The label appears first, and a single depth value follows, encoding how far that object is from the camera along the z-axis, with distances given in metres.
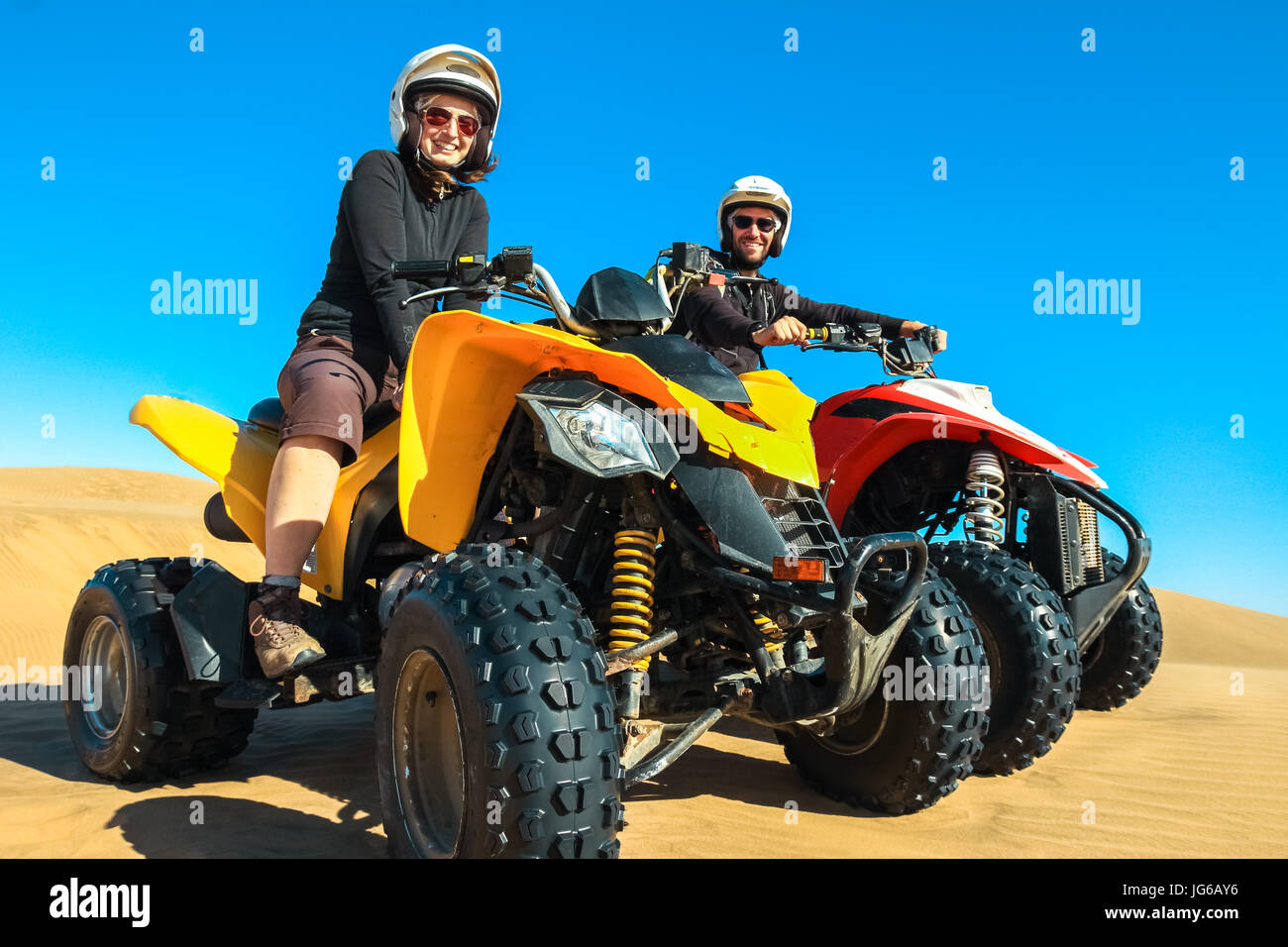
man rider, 5.21
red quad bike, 4.82
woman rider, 3.82
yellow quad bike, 2.59
